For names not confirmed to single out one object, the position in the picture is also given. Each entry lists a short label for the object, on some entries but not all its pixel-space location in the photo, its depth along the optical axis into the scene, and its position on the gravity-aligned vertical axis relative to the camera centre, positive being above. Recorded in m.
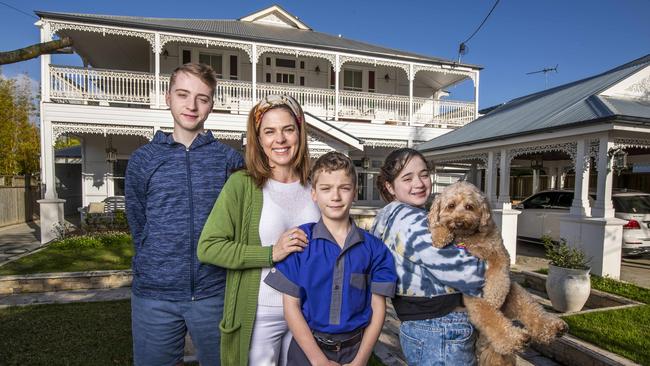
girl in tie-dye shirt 1.71 -0.59
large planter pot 5.30 -1.72
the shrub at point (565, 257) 5.52 -1.33
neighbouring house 7.03 +0.76
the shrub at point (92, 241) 9.76 -2.12
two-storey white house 12.45 +3.30
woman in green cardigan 1.66 -0.29
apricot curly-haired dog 1.81 -0.60
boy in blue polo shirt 1.66 -0.55
